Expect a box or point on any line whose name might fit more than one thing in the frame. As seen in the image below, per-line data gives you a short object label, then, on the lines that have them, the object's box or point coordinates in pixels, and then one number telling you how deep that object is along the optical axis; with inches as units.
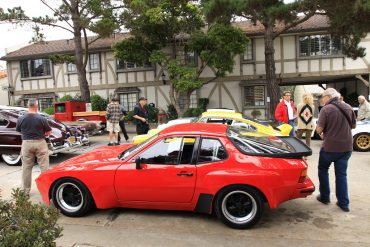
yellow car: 314.8
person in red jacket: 367.9
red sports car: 177.2
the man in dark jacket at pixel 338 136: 197.9
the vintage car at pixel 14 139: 343.0
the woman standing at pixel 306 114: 339.9
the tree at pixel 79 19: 614.2
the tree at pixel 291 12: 495.5
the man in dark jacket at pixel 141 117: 408.2
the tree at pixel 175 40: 617.3
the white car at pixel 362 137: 394.6
